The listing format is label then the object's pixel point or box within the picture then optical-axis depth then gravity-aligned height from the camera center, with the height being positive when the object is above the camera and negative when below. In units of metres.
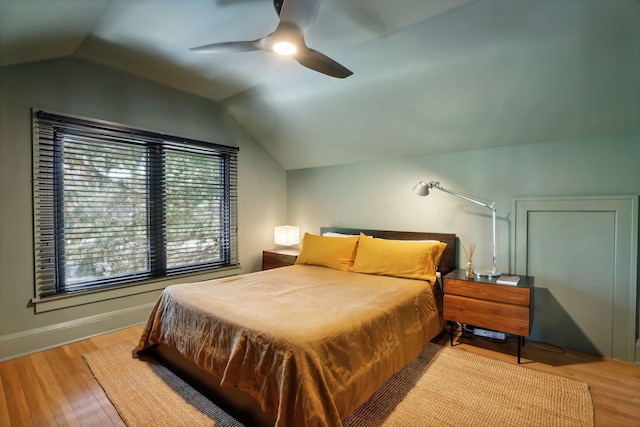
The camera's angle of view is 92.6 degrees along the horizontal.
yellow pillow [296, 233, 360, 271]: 3.20 -0.46
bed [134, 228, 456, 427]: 1.47 -0.73
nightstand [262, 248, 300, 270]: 3.90 -0.64
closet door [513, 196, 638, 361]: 2.36 -0.49
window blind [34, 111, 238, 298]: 2.61 +0.04
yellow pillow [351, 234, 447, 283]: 2.76 -0.47
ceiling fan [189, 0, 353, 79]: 1.53 +0.97
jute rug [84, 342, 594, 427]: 1.73 -1.19
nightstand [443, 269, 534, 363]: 2.30 -0.76
